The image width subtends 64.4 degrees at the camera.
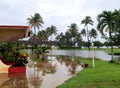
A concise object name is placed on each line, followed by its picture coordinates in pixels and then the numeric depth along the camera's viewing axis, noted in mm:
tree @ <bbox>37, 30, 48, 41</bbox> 33892
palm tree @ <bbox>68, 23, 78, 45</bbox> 37849
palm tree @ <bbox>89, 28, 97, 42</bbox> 39288
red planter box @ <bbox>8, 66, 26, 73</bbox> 6096
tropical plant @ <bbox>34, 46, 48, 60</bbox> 12356
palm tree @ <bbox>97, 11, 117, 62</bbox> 9887
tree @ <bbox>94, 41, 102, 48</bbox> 47597
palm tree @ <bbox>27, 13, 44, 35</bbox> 29071
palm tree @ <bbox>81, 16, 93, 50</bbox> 30041
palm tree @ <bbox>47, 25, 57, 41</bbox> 39147
